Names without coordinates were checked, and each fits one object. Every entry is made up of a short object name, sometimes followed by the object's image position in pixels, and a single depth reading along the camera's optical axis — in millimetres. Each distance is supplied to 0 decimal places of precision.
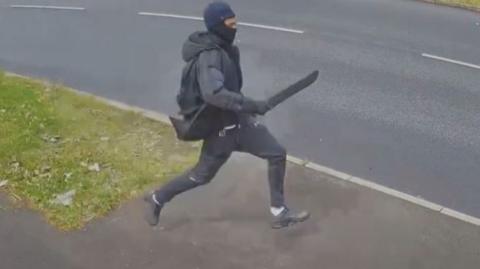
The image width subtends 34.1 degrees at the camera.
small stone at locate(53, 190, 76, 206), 7218
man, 5645
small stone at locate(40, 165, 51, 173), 7761
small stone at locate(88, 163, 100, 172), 7768
